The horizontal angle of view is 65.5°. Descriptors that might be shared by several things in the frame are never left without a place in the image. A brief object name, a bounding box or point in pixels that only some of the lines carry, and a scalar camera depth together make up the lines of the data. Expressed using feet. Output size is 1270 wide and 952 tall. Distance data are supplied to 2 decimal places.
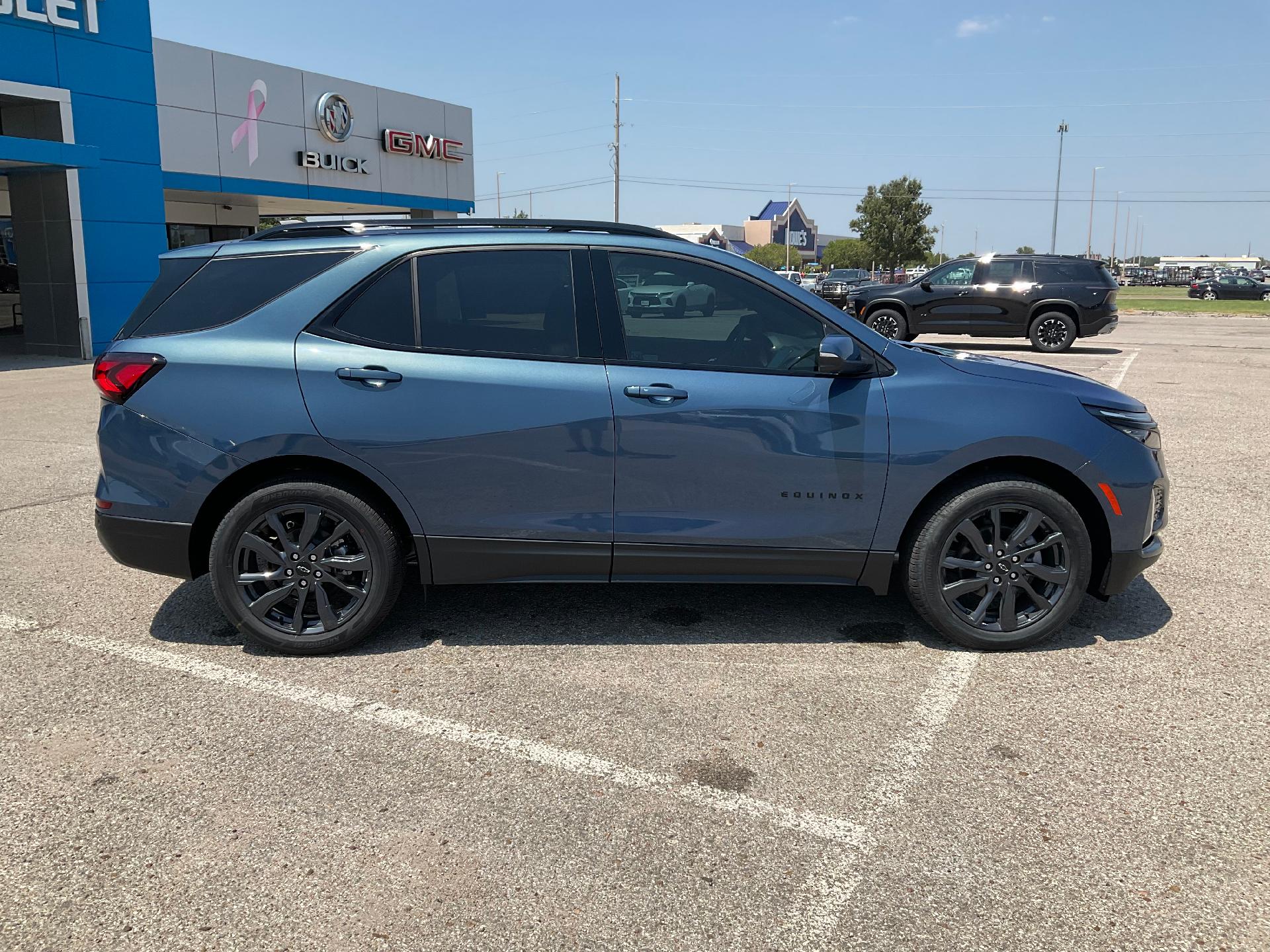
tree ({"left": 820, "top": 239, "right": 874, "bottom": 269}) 338.95
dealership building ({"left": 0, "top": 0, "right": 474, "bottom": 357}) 55.31
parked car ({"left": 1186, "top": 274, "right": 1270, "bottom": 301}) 155.22
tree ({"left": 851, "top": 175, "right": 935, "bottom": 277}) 260.42
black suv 61.11
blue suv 13.38
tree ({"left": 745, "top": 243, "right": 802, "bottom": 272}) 347.15
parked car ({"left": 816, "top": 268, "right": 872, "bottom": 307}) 101.40
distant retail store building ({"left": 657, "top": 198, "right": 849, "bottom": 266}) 398.83
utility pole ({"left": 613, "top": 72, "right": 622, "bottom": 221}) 197.77
